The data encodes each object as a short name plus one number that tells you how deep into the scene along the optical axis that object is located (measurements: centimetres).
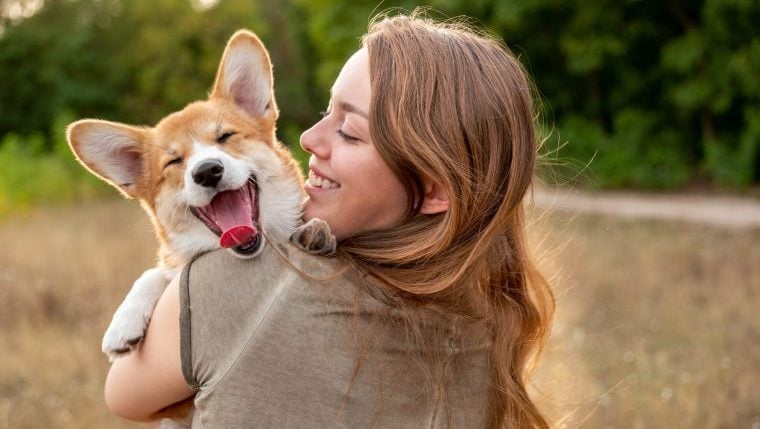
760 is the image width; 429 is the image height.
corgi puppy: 123
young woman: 102
